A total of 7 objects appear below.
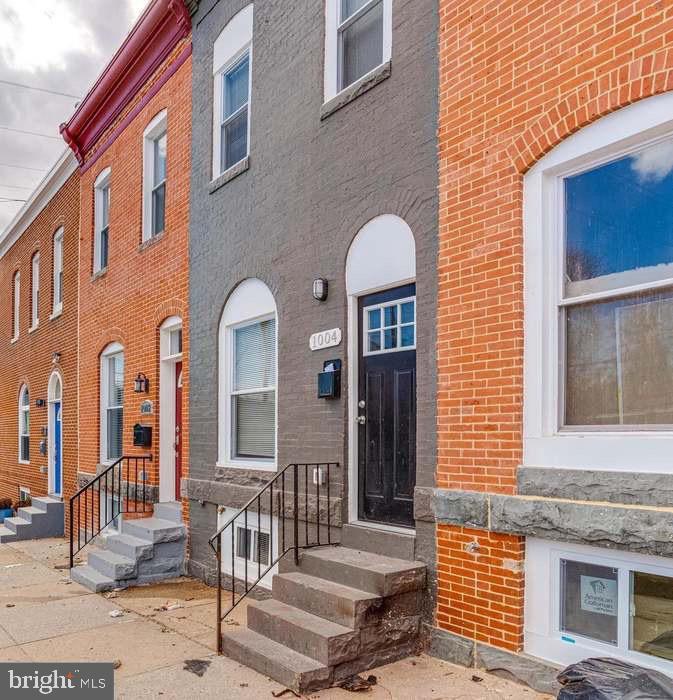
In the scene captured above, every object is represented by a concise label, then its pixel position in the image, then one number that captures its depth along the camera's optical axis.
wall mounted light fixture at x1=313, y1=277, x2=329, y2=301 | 6.86
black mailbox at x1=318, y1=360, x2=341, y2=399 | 6.62
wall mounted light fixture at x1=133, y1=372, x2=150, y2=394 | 10.62
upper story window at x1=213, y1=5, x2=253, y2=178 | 8.70
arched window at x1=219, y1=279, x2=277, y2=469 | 8.03
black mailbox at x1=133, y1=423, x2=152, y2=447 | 10.33
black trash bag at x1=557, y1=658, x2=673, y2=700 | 3.22
